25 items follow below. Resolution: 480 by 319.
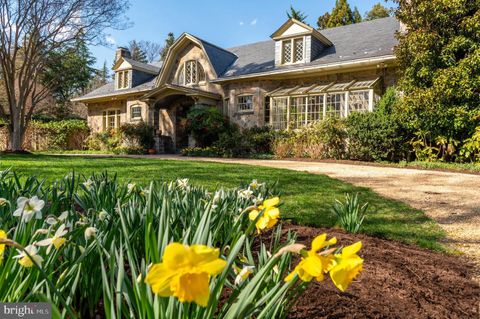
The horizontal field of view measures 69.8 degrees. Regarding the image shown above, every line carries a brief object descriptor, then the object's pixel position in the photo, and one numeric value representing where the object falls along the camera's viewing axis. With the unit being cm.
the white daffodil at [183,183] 243
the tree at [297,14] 2664
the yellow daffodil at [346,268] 71
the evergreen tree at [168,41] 4222
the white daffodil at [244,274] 92
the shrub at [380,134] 1080
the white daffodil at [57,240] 93
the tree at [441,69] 978
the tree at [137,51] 4588
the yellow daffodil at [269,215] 122
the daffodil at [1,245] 91
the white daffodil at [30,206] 109
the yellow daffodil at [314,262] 69
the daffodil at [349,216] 257
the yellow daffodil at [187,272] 60
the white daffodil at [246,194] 204
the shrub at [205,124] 1496
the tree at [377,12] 2928
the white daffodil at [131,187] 217
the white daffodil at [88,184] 223
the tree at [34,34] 1226
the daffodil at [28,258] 87
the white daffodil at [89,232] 111
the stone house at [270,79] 1321
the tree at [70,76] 2712
